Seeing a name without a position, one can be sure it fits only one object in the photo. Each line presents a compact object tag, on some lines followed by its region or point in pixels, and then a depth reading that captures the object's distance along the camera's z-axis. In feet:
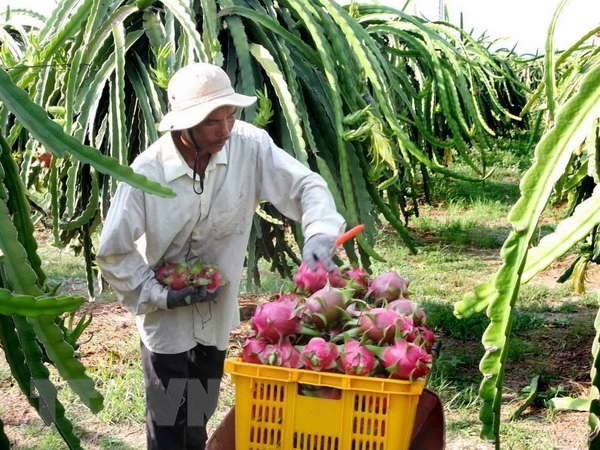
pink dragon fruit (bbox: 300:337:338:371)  5.61
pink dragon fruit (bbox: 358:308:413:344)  5.77
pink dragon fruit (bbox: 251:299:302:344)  5.82
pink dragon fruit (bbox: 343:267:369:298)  6.55
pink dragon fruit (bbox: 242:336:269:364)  5.78
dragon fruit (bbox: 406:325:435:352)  5.86
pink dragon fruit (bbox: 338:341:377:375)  5.57
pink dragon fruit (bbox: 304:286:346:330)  6.02
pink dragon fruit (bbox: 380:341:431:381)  5.53
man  8.22
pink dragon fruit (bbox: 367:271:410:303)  6.49
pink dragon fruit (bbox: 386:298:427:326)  6.15
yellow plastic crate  5.55
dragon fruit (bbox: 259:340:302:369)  5.69
